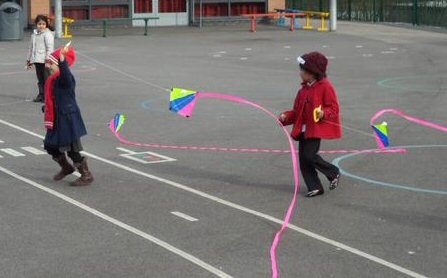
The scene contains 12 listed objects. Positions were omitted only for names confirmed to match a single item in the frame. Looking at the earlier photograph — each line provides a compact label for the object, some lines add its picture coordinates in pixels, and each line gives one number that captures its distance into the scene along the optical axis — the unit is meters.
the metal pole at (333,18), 33.66
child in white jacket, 14.50
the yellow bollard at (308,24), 36.12
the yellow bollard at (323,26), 35.02
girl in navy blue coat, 8.48
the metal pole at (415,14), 36.53
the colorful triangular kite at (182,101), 8.70
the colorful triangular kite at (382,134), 8.55
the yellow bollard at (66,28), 30.78
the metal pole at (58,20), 29.86
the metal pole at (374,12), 39.73
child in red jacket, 7.92
